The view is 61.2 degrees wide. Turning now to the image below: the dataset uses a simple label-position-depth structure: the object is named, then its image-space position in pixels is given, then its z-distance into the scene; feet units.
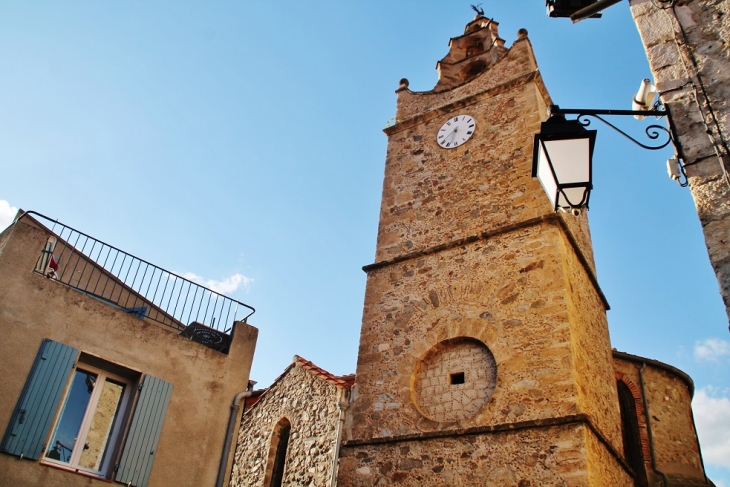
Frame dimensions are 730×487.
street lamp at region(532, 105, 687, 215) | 13.24
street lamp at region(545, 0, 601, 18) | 16.63
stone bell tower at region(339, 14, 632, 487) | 25.57
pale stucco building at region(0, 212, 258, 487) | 19.95
